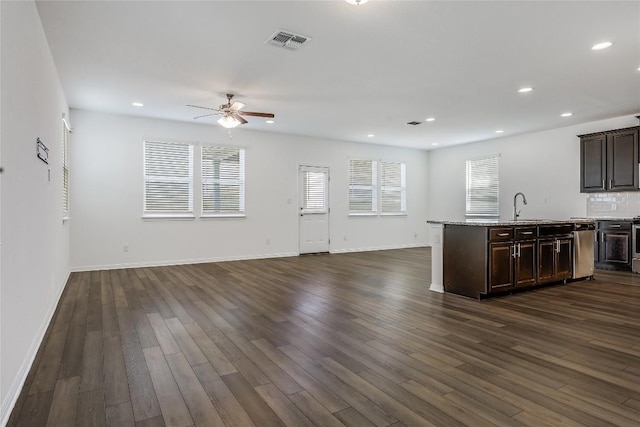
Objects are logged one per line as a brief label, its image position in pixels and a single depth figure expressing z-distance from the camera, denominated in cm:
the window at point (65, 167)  523
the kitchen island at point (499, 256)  446
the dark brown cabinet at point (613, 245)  638
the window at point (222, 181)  750
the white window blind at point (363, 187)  948
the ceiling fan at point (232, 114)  527
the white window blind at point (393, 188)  1000
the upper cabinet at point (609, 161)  639
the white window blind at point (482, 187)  902
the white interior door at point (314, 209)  869
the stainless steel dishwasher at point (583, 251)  564
